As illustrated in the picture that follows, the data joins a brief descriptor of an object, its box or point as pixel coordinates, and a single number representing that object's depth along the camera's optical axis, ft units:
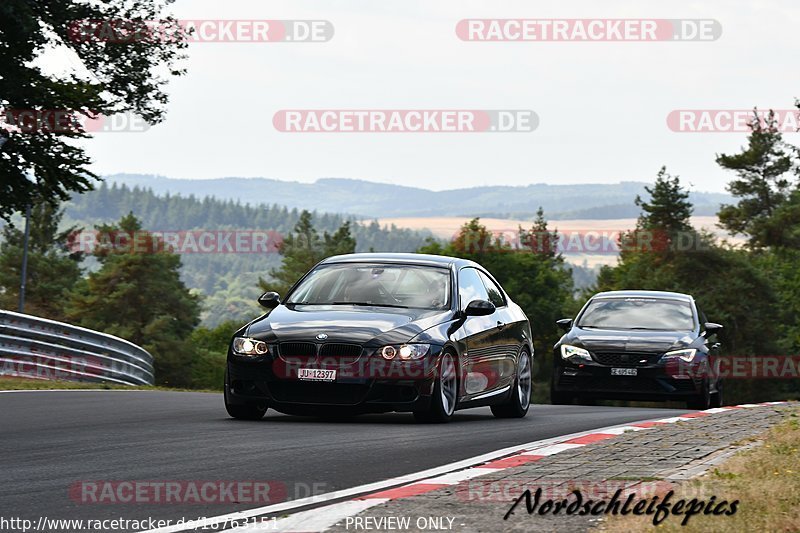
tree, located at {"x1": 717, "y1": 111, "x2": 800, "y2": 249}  315.17
